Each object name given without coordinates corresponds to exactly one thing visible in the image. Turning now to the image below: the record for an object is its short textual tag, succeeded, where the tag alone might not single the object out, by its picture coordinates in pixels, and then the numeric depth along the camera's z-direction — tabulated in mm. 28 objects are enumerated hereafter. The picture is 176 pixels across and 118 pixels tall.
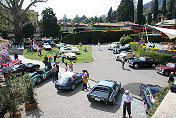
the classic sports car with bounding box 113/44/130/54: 27703
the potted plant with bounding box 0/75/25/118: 7336
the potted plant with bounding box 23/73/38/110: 8509
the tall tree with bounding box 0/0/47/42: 29312
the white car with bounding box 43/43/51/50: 28444
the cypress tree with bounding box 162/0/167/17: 78150
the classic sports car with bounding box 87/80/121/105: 9008
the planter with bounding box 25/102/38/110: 8758
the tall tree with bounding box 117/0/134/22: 70625
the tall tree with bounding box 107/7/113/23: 128413
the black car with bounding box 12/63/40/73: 14756
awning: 13842
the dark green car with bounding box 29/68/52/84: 12698
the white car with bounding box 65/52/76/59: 22844
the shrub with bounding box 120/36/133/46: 33988
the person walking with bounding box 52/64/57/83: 13010
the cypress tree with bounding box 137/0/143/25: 69000
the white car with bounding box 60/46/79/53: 26066
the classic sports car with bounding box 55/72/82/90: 11211
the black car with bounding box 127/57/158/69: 18672
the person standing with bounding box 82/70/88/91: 11455
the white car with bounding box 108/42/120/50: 31594
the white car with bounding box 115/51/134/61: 22533
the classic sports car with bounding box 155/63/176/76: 16125
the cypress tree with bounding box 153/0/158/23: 79625
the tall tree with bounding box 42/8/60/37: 47406
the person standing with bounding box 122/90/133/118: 7936
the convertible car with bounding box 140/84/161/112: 8350
